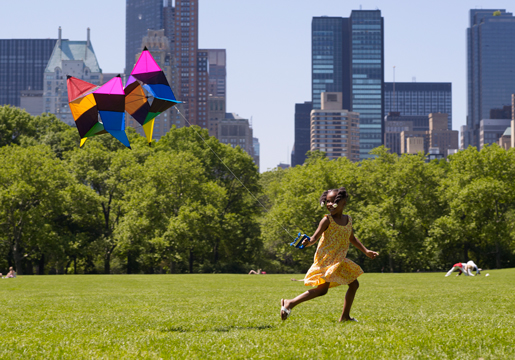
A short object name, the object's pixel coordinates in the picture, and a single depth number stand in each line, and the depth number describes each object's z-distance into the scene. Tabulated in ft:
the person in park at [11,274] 126.41
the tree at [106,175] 181.37
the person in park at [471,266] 112.68
